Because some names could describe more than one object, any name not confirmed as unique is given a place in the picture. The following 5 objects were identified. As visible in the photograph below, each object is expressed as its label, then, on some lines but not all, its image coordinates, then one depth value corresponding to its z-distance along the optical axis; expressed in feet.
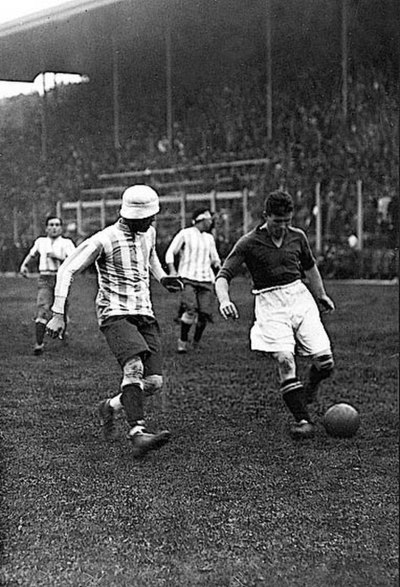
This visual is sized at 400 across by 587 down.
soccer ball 20.18
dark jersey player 20.31
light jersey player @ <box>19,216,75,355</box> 29.48
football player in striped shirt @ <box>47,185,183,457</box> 18.54
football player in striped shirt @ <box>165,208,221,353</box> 34.40
